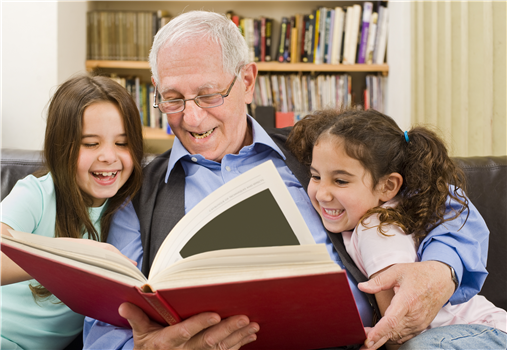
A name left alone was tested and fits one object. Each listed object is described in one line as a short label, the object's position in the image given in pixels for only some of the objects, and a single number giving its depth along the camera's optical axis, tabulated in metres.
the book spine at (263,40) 2.96
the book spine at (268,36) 2.97
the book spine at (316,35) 2.92
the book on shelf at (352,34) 2.91
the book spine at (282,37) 2.93
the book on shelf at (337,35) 2.91
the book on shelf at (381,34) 2.92
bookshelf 3.05
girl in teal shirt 1.12
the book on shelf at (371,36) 2.93
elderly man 0.92
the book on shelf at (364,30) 2.90
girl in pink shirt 1.02
